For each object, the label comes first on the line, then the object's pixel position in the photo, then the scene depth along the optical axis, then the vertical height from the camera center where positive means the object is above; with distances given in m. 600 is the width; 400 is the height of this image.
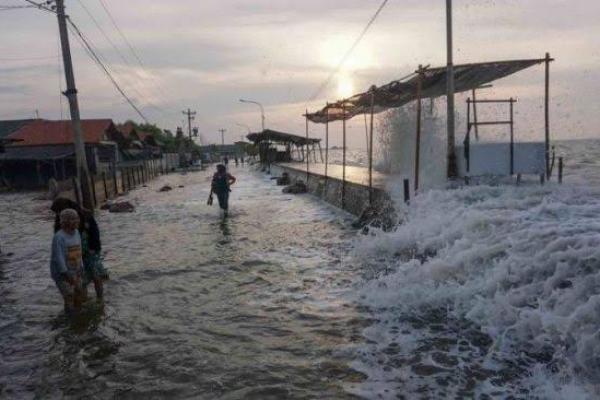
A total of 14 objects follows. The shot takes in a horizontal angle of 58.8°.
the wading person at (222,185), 17.00 -1.27
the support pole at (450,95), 12.72 +1.01
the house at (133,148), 49.47 +0.08
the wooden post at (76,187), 19.41 -1.35
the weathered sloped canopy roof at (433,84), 12.20 +1.46
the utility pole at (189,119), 87.69 +4.58
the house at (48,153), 36.28 -0.09
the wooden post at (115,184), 29.85 -1.99
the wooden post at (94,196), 22.68 -1.96
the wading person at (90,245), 7.66 -1.37
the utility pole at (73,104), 18.48 +1.63
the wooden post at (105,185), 26.40 -1.79
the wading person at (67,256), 6.75 -1.35
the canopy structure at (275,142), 44.34 +0.05
